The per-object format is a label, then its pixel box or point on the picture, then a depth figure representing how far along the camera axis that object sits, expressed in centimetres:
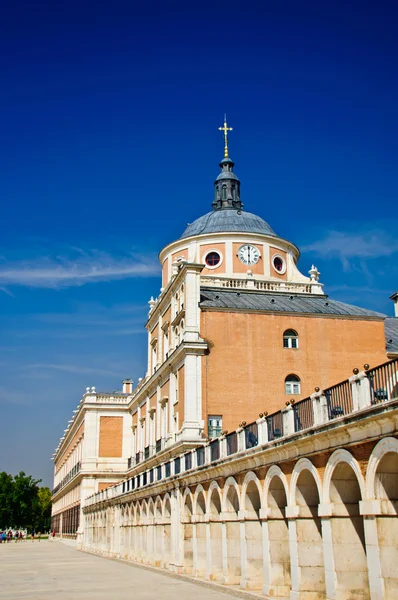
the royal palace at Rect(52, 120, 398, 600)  1480
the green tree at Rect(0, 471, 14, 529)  11762
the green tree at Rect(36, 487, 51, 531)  13538
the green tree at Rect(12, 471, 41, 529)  11875
